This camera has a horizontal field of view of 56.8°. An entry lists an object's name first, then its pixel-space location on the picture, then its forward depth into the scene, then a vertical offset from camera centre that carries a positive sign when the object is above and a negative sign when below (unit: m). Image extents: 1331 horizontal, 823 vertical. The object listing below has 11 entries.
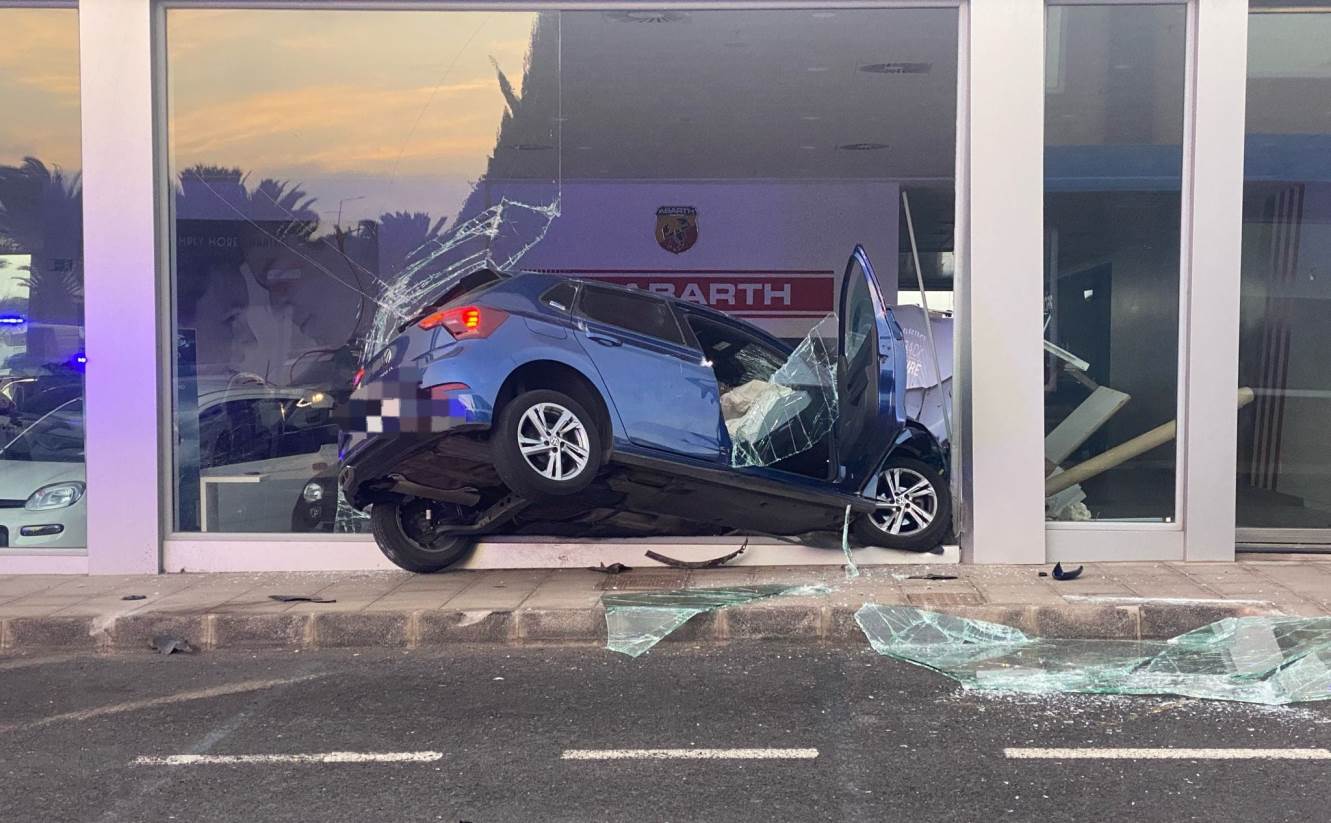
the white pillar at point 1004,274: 7.83 +0.55
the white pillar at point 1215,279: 7.75 +0.52
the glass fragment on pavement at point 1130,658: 5.34 -1.41
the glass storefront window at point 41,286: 8.29 +0.49
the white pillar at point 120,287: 8.02 +0.46
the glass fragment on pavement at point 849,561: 7.85 -1.32
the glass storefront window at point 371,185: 8.30 +1.20
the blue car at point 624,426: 7.50 -0.43
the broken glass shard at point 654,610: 6.47 -1.39
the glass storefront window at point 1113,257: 7.95 +0.68
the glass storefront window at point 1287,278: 8.16 +0.59
